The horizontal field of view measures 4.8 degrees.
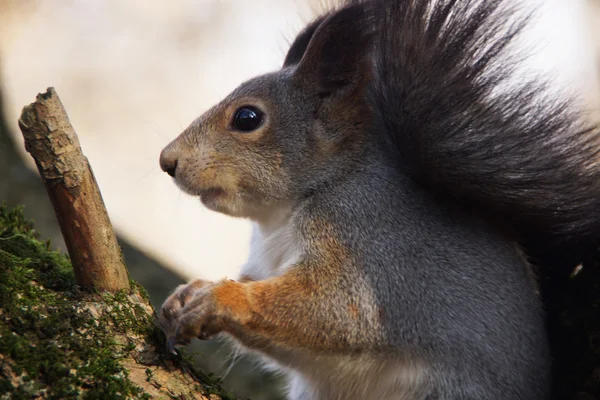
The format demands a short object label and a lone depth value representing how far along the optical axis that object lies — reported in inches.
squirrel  82.5
